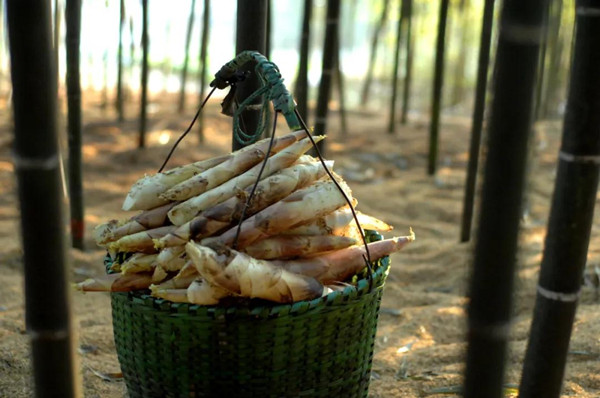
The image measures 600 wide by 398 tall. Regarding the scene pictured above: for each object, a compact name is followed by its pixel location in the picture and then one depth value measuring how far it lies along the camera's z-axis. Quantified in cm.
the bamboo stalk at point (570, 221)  133
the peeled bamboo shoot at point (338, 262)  163
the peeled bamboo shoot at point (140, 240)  167
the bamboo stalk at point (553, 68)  620
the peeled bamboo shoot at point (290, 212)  158
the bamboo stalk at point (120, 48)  503
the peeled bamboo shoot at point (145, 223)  172
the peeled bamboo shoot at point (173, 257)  160
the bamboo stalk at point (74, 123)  338
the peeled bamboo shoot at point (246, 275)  144
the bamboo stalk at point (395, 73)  560
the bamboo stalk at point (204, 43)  522
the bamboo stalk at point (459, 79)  978
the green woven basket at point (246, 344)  153
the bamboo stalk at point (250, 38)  216
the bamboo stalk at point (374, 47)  700
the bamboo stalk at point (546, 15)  114
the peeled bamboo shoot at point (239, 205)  158
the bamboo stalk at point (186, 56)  582
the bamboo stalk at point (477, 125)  347
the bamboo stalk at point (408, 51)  591
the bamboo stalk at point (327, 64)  312
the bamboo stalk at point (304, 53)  354
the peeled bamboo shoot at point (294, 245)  161
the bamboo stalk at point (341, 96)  611
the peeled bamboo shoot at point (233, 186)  165
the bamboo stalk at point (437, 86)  423
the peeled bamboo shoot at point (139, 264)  164
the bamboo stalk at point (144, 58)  448
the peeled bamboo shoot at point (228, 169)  169
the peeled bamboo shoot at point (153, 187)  172
